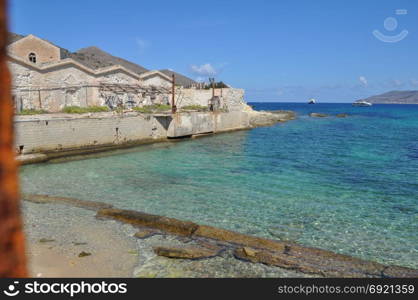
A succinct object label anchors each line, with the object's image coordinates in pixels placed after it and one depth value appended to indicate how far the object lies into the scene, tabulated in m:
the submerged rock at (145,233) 8.58
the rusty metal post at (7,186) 1.24
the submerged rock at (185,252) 7.39
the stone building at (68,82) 25.45
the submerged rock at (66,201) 10.95
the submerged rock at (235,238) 8.05
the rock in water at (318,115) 74.50
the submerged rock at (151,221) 8.88
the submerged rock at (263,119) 50.32
